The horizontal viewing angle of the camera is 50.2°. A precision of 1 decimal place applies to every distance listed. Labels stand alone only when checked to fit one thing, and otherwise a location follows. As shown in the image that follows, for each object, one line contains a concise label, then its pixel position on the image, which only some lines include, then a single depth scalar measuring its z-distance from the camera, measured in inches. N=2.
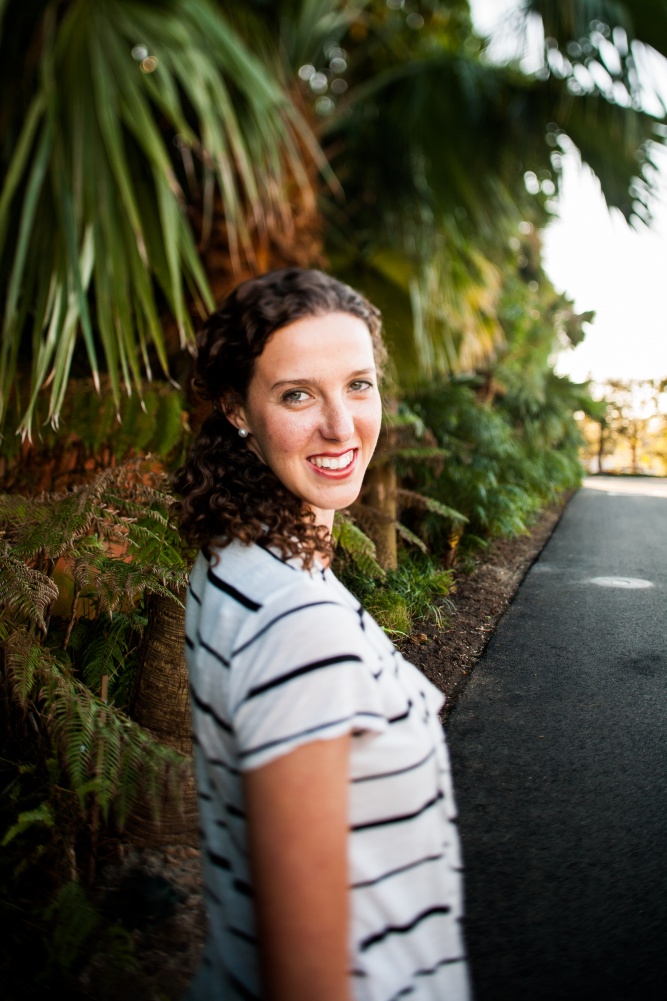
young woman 31.4
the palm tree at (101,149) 93.0
